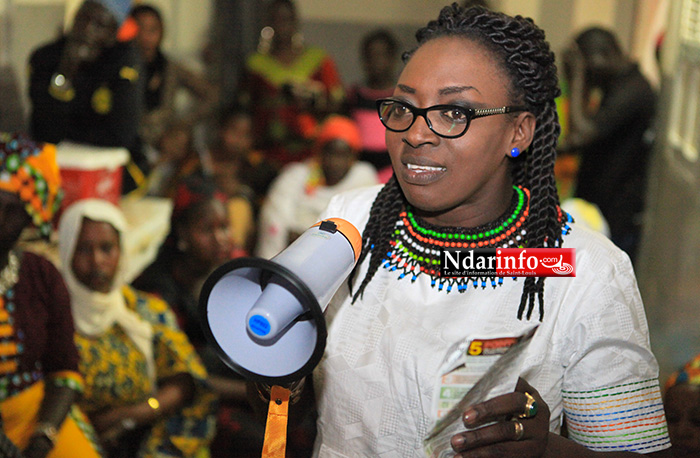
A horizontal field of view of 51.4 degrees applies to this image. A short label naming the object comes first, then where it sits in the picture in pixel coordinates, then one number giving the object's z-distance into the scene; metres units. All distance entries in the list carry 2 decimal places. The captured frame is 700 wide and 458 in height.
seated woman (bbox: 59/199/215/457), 2.53
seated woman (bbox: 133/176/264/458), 2.95
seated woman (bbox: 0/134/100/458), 2.06
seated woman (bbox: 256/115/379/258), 3.88
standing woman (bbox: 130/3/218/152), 3.24
